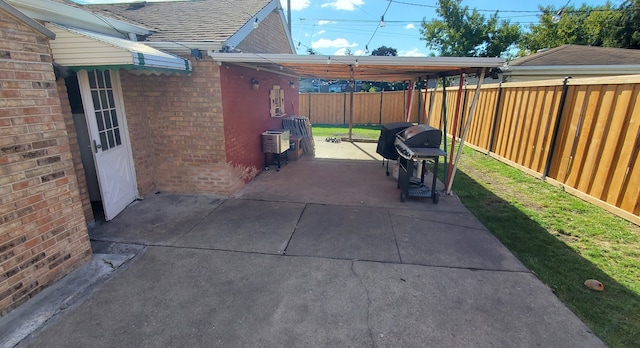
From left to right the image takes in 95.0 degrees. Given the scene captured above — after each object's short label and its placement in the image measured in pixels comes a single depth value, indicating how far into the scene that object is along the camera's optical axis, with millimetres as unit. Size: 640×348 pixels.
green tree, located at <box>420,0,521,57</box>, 21984
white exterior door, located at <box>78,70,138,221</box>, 4273
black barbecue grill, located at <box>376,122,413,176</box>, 6930
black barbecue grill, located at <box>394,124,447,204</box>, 5301
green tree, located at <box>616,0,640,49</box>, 16833
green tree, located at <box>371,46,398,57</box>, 36656
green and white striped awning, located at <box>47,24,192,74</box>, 3578
